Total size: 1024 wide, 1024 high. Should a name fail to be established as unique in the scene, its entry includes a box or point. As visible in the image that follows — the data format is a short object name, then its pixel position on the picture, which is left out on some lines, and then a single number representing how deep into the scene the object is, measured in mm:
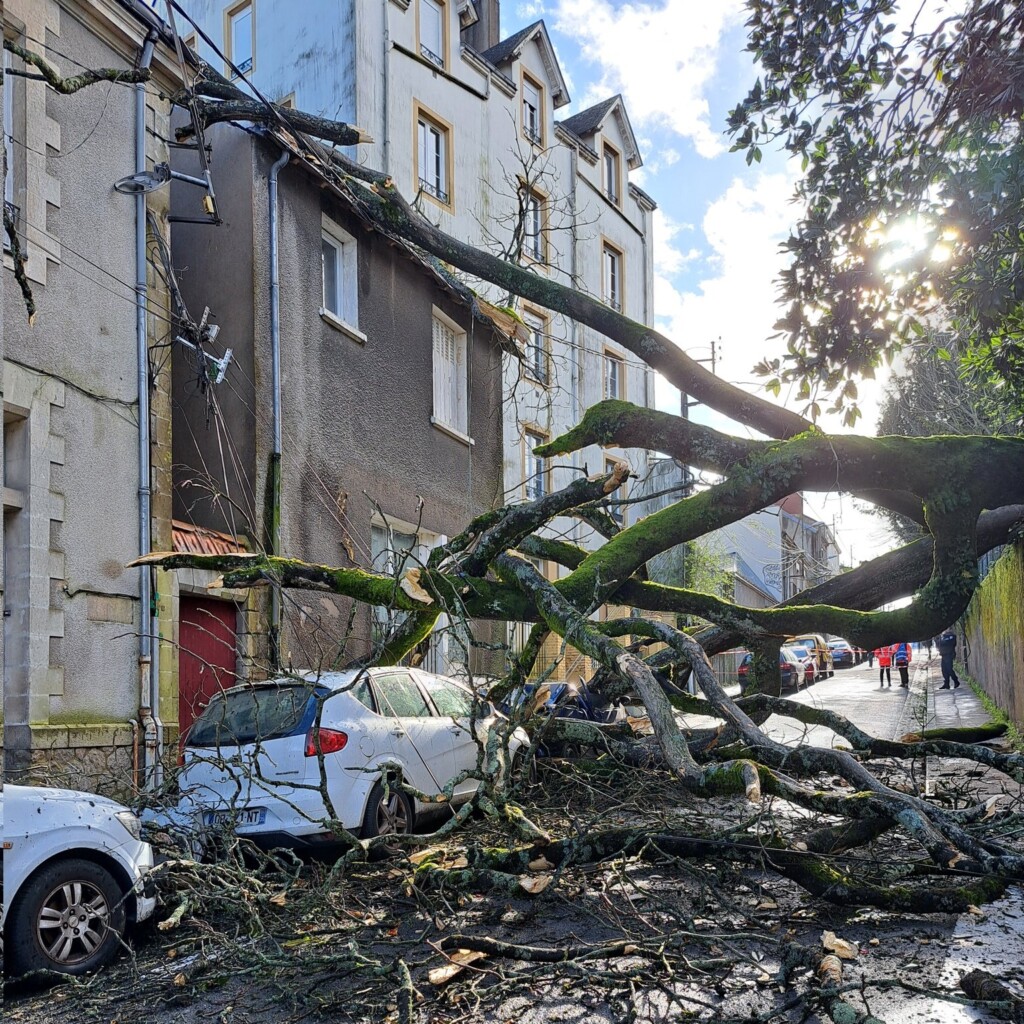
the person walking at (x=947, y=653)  27438
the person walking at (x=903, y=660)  29688
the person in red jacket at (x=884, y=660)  30789
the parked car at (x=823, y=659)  35156
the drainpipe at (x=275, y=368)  13250
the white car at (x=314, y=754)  7691
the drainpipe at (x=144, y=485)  10695
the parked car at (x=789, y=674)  28775
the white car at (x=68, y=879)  5367
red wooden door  12398
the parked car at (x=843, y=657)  42788
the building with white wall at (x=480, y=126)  20484
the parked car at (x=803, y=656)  32125
